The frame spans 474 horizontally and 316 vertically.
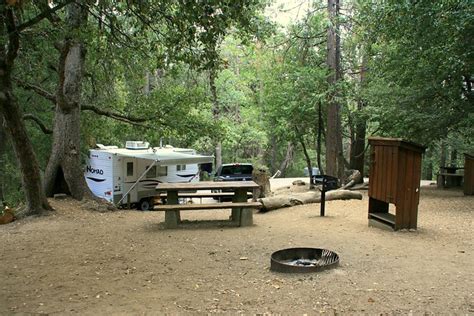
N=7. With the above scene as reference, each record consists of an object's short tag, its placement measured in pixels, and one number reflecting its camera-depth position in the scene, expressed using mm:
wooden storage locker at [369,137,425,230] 7316
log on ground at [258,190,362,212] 10570
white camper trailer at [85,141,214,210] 14836
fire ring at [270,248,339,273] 5066
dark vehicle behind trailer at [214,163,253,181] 19922
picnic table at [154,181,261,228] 8188
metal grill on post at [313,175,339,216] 9117
